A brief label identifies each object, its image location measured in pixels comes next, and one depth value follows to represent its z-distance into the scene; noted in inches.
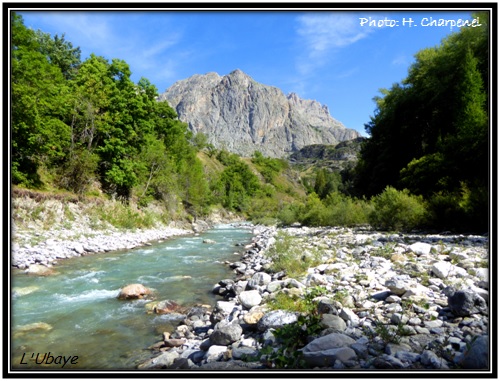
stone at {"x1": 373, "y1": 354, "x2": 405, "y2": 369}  111.0
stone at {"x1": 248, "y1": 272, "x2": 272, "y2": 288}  286.0
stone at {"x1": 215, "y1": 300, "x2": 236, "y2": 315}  221.6
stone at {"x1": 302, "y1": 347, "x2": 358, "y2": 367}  111.4
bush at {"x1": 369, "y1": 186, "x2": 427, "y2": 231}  629.9
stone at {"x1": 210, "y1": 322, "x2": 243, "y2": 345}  160.7
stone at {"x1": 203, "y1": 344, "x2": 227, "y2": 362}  143.6
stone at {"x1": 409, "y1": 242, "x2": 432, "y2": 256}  332.2
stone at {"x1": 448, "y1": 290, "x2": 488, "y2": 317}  151.9
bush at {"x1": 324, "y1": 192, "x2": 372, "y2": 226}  839.7
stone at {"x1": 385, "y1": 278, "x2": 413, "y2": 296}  198.1
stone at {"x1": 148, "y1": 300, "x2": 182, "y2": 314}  244.3
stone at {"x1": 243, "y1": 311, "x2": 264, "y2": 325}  180.9
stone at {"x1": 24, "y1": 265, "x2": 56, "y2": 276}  352.5
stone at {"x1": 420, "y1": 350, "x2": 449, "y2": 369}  110.0
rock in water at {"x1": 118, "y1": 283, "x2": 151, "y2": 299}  279.1
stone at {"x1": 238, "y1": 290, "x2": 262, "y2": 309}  224.4
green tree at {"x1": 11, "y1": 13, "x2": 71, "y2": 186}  536.7
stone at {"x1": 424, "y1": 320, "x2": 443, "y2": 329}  146.6
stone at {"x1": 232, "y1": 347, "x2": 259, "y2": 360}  135.6
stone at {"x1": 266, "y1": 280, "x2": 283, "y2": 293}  251.7
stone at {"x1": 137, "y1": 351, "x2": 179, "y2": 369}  151.0
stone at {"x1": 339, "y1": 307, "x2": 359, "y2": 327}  160.2
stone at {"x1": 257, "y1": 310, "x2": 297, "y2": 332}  161.2
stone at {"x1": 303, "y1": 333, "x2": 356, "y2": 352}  120.6
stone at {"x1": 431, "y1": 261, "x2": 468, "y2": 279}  230.4
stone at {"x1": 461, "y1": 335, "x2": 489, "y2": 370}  98.2
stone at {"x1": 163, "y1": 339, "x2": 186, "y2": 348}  179.9
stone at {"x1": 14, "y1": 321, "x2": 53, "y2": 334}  202.8
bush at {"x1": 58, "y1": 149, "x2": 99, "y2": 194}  759.6
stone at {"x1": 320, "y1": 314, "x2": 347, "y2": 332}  147.8
